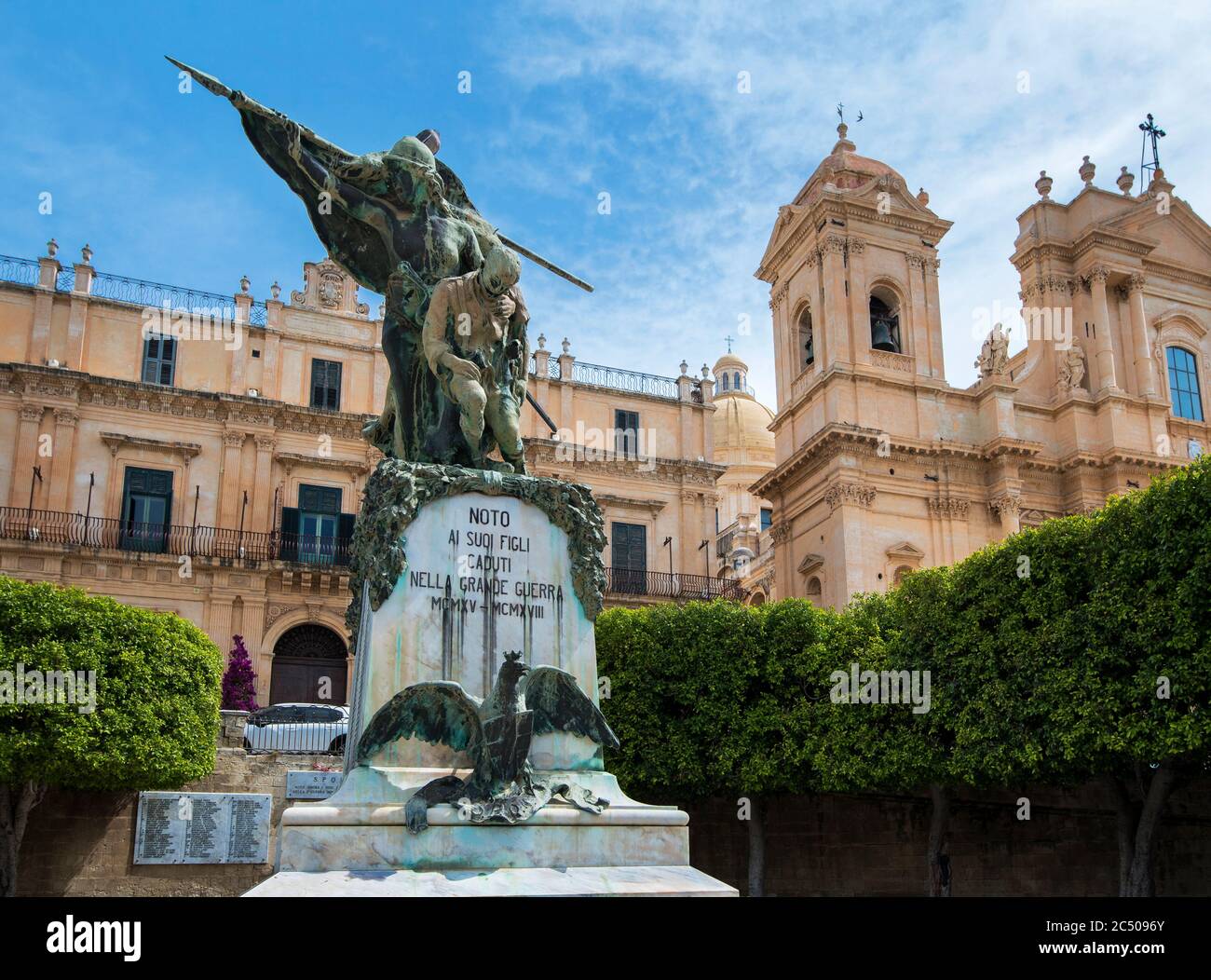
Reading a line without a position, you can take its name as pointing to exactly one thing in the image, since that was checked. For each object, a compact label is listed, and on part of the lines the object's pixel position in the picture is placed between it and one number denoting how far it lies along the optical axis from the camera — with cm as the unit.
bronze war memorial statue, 708
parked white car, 2615
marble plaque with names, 2250
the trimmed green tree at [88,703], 2034
